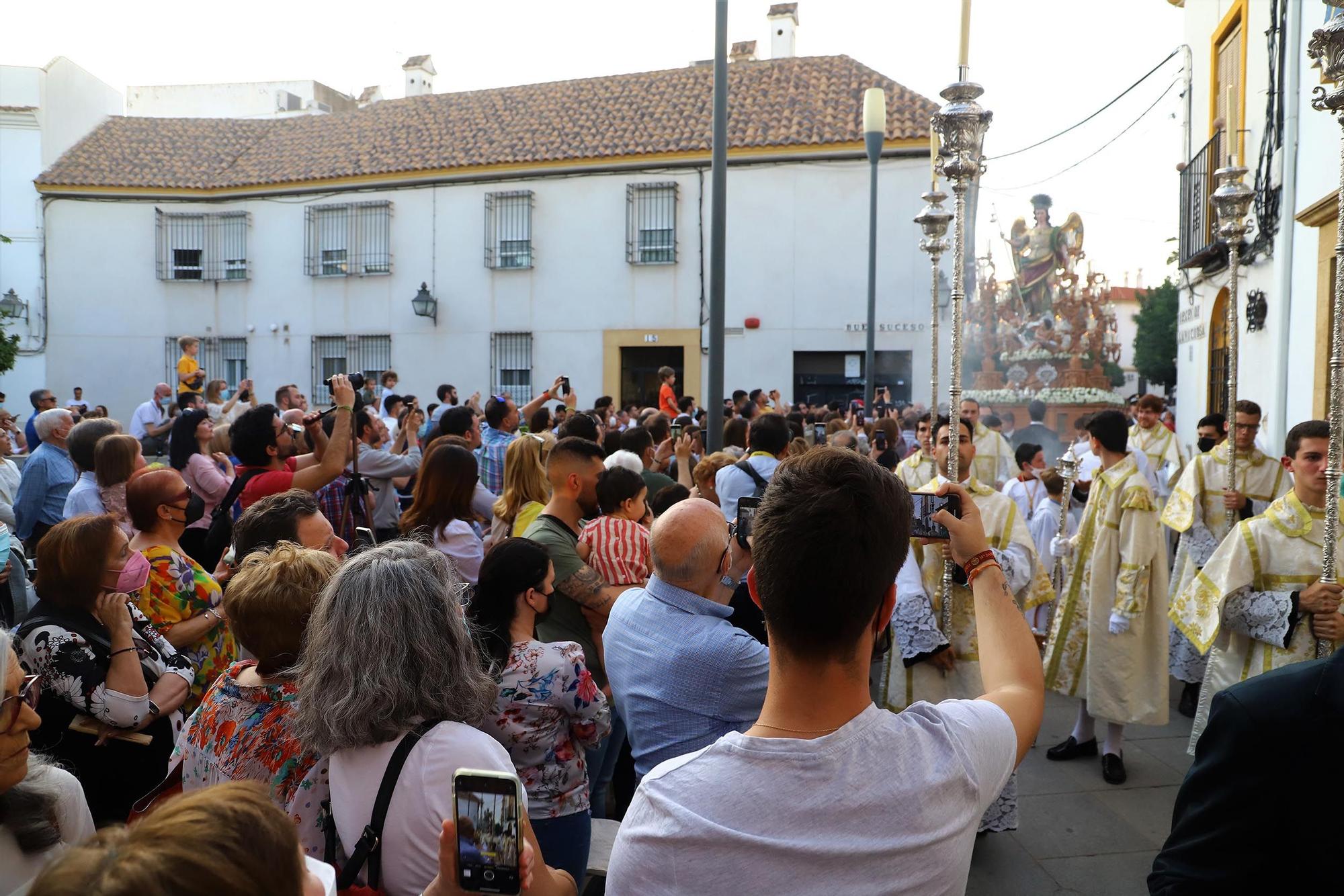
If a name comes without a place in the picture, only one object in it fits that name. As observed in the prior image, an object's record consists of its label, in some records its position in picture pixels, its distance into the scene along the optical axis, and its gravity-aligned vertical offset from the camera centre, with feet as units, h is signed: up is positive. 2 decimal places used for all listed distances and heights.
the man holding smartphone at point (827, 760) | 4.90 -1.85
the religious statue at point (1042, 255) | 64.85 +8.19
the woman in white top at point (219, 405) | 36.30 -0.97
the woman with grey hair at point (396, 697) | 7.23 -2.33
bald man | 9.00 -2.37
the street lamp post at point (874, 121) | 34.68 +8.75
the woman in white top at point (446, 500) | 16.03 -1.86
